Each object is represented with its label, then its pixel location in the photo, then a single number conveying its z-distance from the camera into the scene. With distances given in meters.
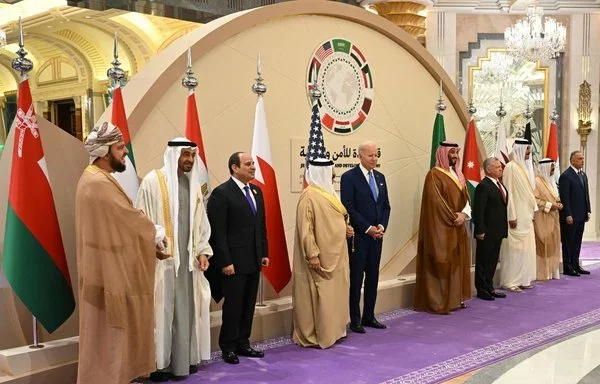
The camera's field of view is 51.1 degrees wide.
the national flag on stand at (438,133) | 6.09
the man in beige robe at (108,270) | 3.08
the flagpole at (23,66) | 3.31
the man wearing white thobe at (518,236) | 6.41
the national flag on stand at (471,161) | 6.46
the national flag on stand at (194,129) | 4.12
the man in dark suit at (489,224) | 5.92
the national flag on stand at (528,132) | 7.32
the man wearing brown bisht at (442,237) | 5.43
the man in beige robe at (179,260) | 3.59
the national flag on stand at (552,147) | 7.69
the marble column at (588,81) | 11.70
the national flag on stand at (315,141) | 4.80
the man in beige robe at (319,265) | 4.34
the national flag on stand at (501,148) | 6.77
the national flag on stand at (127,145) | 3.79
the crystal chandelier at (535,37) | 10.45
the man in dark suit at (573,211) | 7.33
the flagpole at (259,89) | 4.59
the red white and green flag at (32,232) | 3.29
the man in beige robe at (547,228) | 6.94
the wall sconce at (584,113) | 11.59
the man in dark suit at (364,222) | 4.76
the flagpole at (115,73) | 3.87
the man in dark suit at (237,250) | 3.92
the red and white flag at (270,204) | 4.58
